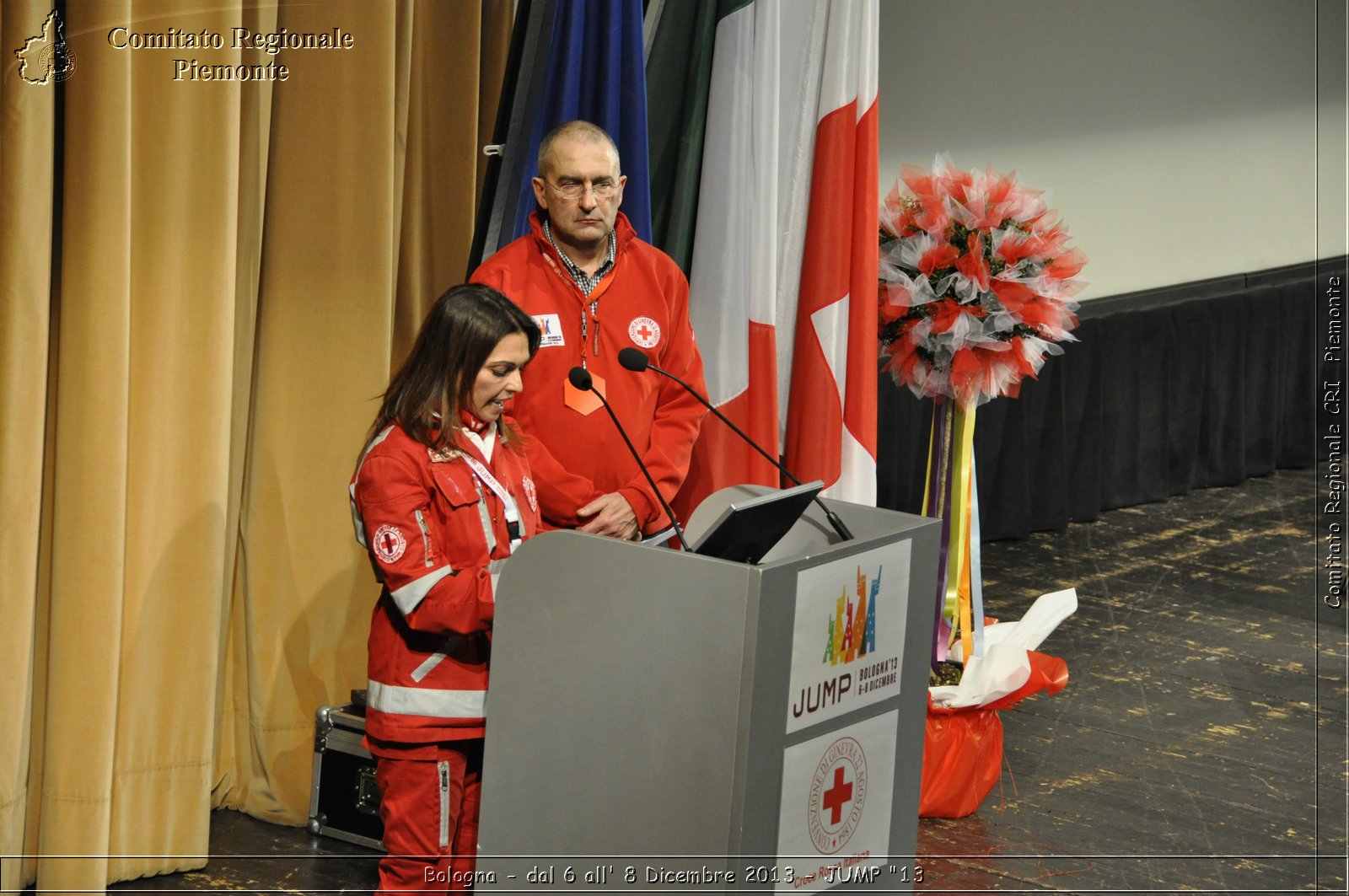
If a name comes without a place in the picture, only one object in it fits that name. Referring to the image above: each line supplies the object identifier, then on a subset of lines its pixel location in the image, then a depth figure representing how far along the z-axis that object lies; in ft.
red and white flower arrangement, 25.03
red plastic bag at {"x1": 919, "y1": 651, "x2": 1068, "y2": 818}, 24.66
